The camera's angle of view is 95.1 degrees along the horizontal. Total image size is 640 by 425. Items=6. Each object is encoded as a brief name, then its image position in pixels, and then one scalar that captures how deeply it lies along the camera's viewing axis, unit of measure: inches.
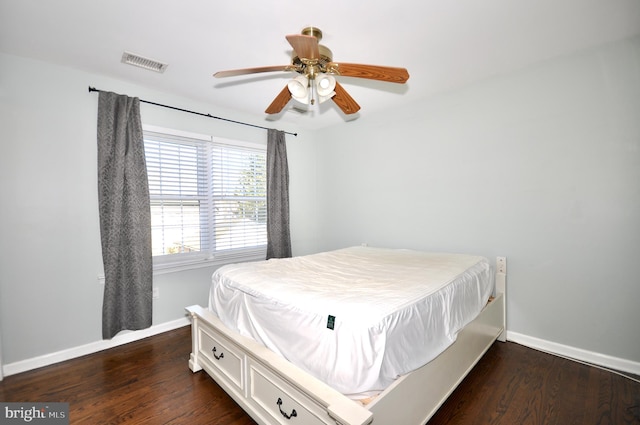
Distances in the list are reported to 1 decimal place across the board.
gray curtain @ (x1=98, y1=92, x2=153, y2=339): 102.0
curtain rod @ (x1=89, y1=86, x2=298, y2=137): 102.1
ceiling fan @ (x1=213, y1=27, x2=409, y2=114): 64.1
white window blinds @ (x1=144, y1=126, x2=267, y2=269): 118.6
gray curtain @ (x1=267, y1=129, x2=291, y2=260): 149.9
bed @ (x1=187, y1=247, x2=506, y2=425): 50.1
